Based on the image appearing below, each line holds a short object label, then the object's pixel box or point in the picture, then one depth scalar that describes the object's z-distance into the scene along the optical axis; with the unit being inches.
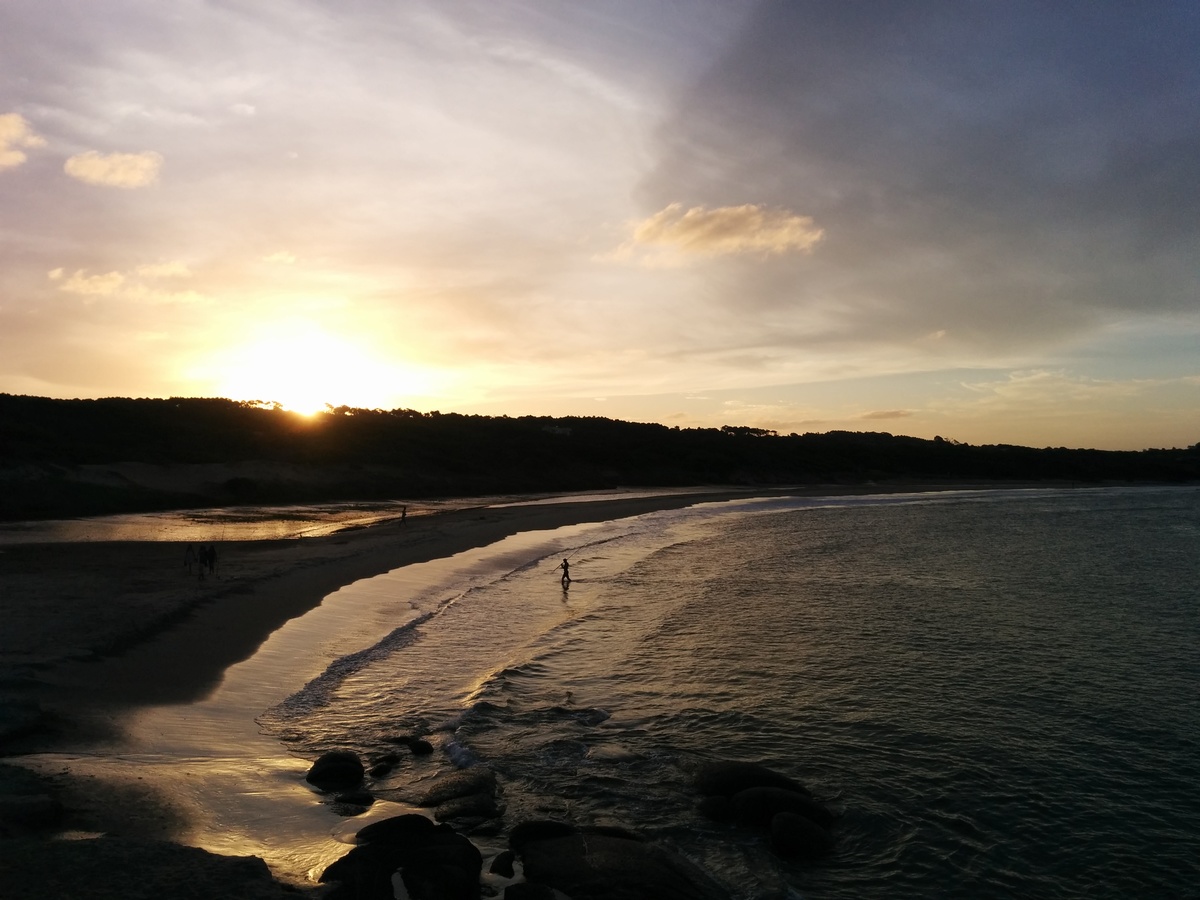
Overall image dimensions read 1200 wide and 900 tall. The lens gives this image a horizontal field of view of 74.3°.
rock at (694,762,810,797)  436.6
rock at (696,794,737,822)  412.5
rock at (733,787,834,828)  408.2
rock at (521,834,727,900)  319.3
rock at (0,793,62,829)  302.2
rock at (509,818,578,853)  362.0
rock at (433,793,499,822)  396.8
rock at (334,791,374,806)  403.9
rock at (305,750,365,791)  422.9
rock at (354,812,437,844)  336.2
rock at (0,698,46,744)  424.9
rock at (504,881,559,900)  302.7
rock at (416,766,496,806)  414.3
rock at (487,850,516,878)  335.9
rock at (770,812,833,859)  380.8
